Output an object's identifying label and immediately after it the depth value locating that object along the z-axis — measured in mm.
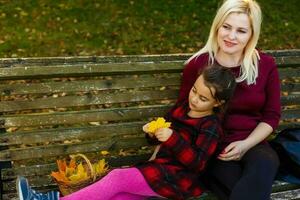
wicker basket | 3254
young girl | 3209
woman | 3479
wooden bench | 3572
